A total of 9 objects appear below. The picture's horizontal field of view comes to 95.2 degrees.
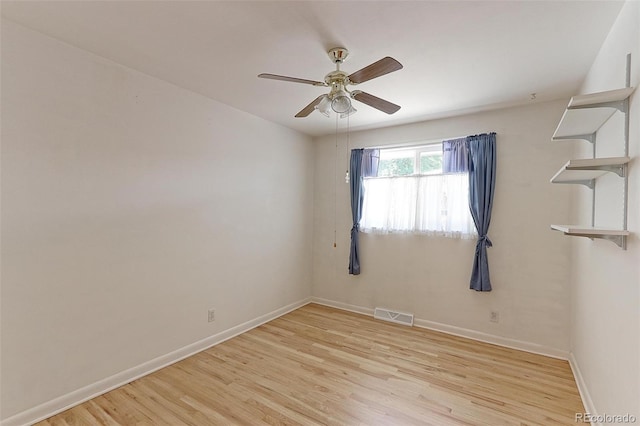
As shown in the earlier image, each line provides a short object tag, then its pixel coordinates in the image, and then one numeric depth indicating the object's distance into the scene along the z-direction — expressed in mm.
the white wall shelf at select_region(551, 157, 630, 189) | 1479
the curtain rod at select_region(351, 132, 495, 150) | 3661
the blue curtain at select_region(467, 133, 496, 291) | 3275
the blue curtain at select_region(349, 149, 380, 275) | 4160
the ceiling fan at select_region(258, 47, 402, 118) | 1907
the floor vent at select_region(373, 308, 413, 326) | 3815
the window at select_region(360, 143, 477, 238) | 3525
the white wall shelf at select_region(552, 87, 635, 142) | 1484
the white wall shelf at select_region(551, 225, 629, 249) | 1462
